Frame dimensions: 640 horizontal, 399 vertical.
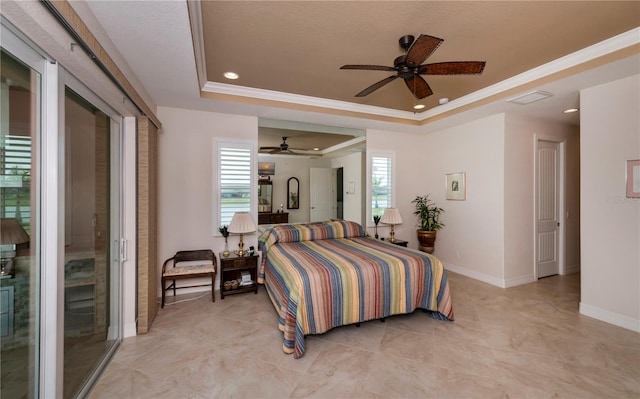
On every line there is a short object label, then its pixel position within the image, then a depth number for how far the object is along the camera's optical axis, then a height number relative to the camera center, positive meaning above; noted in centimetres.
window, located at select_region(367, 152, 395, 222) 485 +32
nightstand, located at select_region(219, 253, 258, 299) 348 -91
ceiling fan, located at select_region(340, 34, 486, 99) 194 +110
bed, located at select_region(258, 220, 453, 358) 235 -84
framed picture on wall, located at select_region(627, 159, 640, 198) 270 +22
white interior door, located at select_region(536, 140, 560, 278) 429 -13
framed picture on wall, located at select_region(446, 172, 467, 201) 451 +23
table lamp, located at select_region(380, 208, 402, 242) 443 -28
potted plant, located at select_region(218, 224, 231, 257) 370 -44
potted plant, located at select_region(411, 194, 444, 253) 476 -37
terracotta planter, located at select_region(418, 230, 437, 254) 474 -71
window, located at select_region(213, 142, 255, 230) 387 +30
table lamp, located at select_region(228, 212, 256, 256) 349 -31
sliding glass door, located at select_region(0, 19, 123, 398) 132 -15
